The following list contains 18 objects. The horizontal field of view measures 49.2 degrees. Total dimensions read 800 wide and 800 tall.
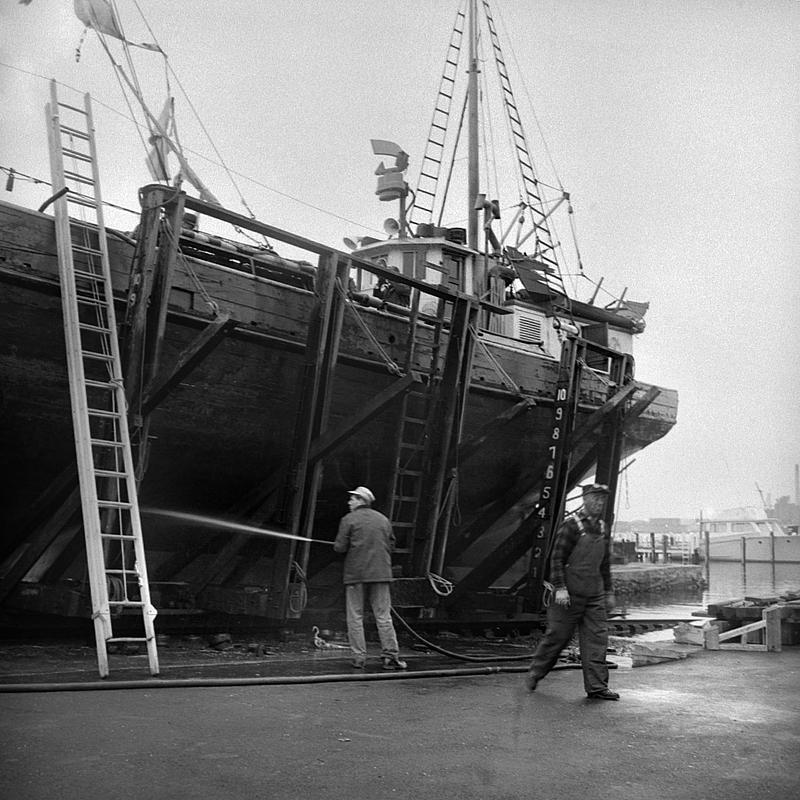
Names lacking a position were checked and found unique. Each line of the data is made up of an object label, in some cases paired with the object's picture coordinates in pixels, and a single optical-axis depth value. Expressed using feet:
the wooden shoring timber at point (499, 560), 34.58
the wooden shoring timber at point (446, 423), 31.81
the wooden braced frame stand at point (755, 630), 27.58
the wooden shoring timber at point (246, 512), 28.45
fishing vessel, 25.99
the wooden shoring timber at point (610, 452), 37.14
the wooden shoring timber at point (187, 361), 25.41
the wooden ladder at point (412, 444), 32.45
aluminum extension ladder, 19.27
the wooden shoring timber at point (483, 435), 36.52
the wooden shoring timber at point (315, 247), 26.07
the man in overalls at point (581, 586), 19.26
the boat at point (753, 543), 162.09
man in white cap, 22.83
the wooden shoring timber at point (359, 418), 28.04
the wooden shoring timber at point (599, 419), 36.83
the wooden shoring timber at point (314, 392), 28.09
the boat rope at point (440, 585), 30.59
